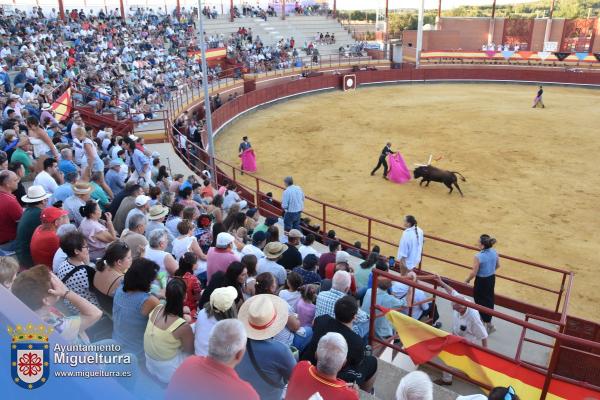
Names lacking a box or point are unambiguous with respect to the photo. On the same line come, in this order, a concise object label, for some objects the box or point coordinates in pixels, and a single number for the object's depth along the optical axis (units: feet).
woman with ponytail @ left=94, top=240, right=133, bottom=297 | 12.74
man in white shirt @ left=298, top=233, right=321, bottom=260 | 22.07
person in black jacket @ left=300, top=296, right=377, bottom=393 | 11.55
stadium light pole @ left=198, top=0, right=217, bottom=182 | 41.22
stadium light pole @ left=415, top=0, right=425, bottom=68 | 119.27
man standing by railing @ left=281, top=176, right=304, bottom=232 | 32.07
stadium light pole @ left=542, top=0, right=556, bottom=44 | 145.62
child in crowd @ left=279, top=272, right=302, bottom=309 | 15.58
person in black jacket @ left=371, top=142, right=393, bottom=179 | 48.78
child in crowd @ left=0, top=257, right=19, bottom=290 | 10.09
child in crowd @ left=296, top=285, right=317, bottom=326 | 15.03
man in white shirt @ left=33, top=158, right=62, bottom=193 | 22.09
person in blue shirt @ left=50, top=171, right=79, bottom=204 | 21.25
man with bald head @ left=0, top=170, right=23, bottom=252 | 17.31
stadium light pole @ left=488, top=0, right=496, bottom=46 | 150.78
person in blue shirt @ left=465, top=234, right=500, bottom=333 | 22.77
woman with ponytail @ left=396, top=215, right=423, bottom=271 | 25.11
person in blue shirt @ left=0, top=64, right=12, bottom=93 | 48.54
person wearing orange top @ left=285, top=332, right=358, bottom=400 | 9.04
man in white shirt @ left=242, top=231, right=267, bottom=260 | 22.40
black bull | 44.57
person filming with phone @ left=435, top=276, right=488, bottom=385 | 17.34
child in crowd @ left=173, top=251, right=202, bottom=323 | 15.14
